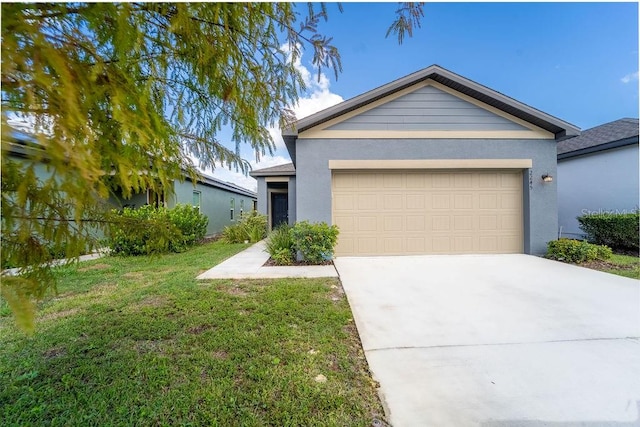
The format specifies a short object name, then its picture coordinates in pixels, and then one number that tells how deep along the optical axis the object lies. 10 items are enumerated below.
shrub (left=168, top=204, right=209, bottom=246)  9.63
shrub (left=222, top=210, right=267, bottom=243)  11.97
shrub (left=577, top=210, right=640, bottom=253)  8.04
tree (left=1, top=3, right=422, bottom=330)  1.06
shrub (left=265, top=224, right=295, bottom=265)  6.99
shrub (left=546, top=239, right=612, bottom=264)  6.85
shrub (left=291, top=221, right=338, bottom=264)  6.77
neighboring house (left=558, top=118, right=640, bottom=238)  9.19
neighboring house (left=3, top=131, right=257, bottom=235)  12.75
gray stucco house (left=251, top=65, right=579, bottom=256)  7.31
